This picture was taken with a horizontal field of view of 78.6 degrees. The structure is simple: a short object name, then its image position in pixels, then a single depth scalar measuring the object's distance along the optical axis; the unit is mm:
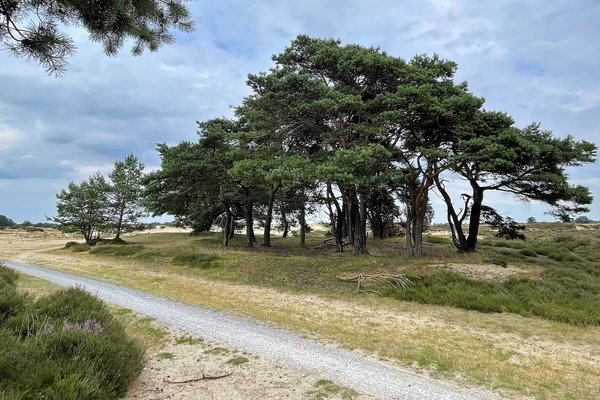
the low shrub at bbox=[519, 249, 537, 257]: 22770
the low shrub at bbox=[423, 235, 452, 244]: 35375
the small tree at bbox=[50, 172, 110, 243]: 39812
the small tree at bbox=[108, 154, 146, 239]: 41844
